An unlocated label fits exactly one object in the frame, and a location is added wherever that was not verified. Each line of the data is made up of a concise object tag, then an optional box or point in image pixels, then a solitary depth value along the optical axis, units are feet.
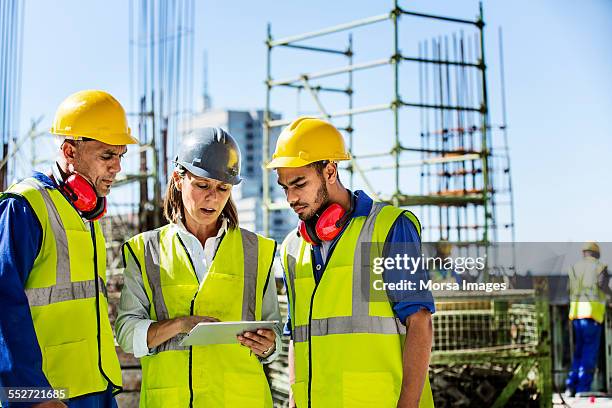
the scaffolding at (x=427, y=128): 38.11
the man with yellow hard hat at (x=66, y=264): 9.29
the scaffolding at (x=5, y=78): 39.17
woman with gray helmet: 11.05
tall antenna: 338.83
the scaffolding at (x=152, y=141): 55.62
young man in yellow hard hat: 10.30
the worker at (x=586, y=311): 32.78
